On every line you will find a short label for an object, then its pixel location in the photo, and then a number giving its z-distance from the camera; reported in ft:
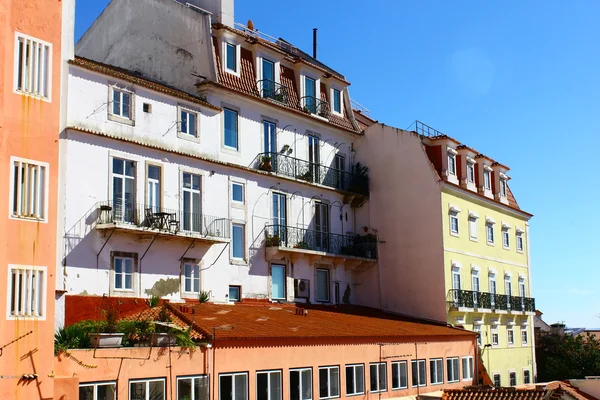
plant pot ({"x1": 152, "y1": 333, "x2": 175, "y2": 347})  84.99
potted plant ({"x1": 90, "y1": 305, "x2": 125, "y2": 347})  79.71
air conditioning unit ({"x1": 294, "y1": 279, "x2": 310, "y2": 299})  137.49
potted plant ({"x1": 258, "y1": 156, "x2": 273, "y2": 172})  131.75
